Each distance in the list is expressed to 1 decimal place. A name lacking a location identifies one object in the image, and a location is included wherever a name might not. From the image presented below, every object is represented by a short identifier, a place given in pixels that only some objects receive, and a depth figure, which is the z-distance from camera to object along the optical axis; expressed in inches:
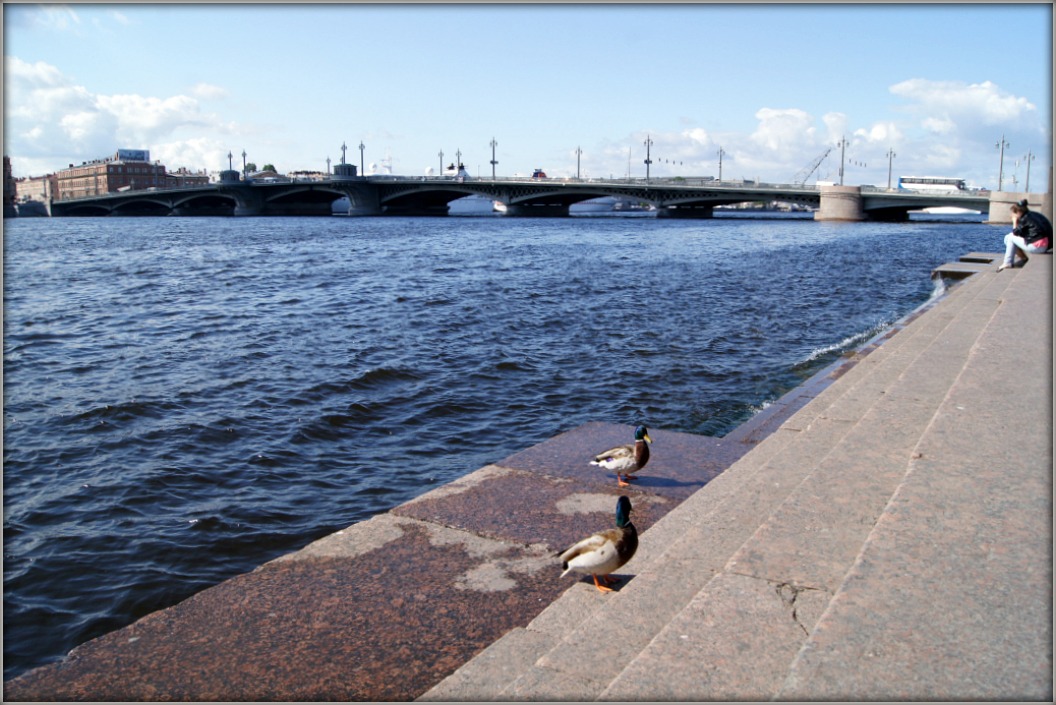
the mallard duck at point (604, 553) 136.8
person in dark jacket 579.8
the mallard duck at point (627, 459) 203.2
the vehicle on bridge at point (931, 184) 3287.4
